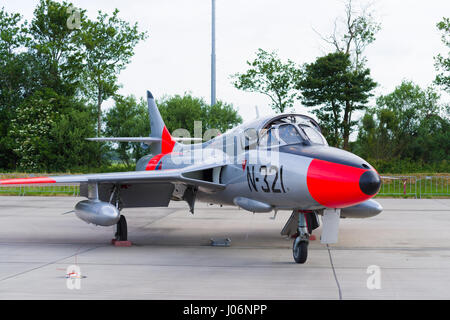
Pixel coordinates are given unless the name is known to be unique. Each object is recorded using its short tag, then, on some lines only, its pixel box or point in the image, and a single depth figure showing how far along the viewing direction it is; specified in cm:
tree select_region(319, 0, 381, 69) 4225
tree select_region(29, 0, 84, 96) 4712
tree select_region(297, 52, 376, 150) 3762
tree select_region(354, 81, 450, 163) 4719
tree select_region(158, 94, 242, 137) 4481
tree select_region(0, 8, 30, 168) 4803
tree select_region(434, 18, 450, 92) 4122
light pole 3061
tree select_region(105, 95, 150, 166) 4575
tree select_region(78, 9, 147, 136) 4531
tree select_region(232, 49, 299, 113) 4172
